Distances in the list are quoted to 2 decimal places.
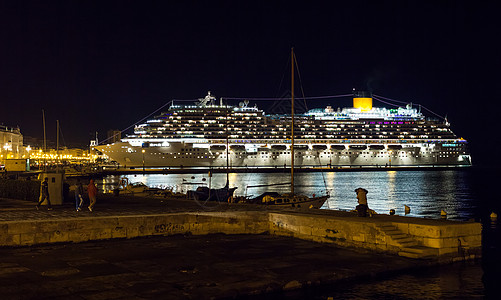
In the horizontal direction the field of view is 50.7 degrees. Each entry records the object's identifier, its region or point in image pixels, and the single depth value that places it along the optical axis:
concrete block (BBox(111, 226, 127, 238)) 13.29
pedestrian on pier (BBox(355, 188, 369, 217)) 13.86
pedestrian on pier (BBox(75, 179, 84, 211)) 15.49
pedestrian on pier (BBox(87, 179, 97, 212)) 15.46
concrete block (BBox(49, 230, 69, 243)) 12.55
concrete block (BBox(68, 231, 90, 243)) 12.76
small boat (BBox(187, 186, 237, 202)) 29.55
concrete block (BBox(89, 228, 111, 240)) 13.02
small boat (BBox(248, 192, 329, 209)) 23.17
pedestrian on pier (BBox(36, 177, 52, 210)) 16.06
